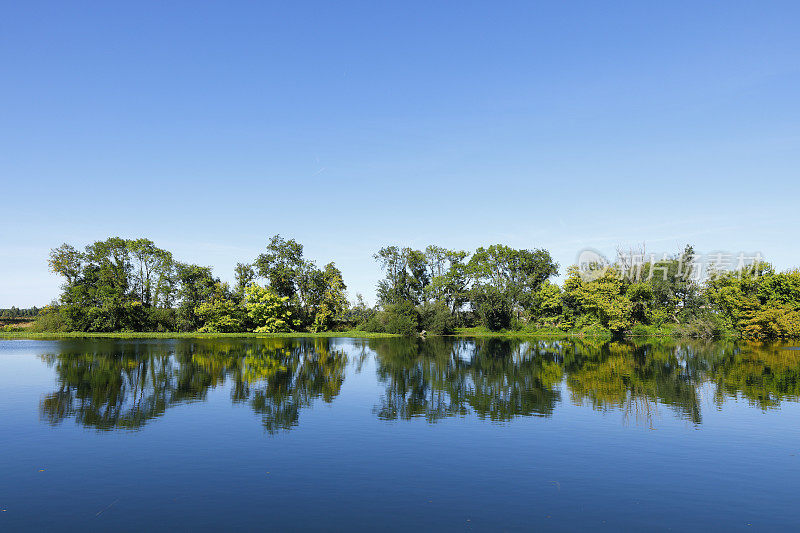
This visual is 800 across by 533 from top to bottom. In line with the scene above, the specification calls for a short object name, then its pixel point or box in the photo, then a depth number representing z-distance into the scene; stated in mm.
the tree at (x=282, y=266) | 87438
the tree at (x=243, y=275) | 87250
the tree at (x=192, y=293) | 77750
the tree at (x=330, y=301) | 86688
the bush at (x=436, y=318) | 84375
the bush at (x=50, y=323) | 70625
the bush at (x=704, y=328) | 67062
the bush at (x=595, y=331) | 78375
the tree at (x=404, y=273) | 97812
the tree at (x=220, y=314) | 76000
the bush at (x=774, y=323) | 57906
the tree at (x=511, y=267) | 94438
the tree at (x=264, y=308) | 79562
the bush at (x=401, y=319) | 81938
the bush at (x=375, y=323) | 85062
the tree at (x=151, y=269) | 79188
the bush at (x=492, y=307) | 85438
